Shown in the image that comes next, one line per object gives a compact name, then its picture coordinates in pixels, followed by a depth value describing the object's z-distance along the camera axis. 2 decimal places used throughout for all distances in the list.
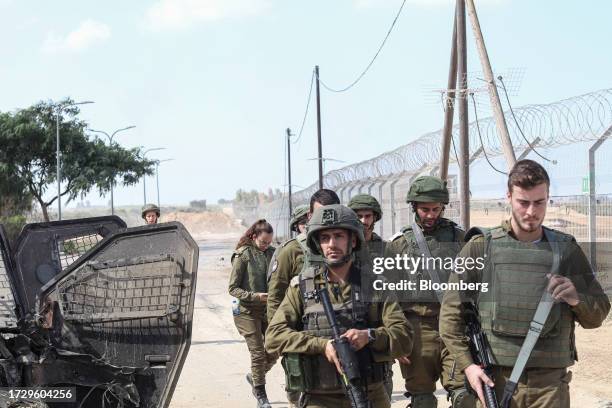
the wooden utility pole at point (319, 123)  25.86
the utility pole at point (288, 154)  37.62
